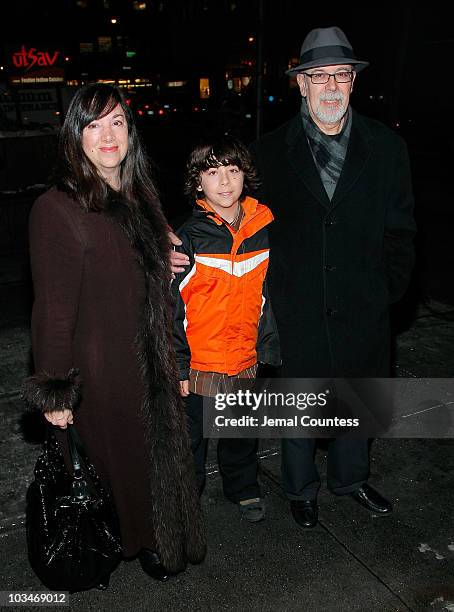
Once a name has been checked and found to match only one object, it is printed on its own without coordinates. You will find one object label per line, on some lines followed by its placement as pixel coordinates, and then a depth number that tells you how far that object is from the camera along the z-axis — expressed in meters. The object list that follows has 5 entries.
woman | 2.49
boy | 3.04
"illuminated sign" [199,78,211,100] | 71.50
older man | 3.13
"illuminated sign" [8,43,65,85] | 12.19
